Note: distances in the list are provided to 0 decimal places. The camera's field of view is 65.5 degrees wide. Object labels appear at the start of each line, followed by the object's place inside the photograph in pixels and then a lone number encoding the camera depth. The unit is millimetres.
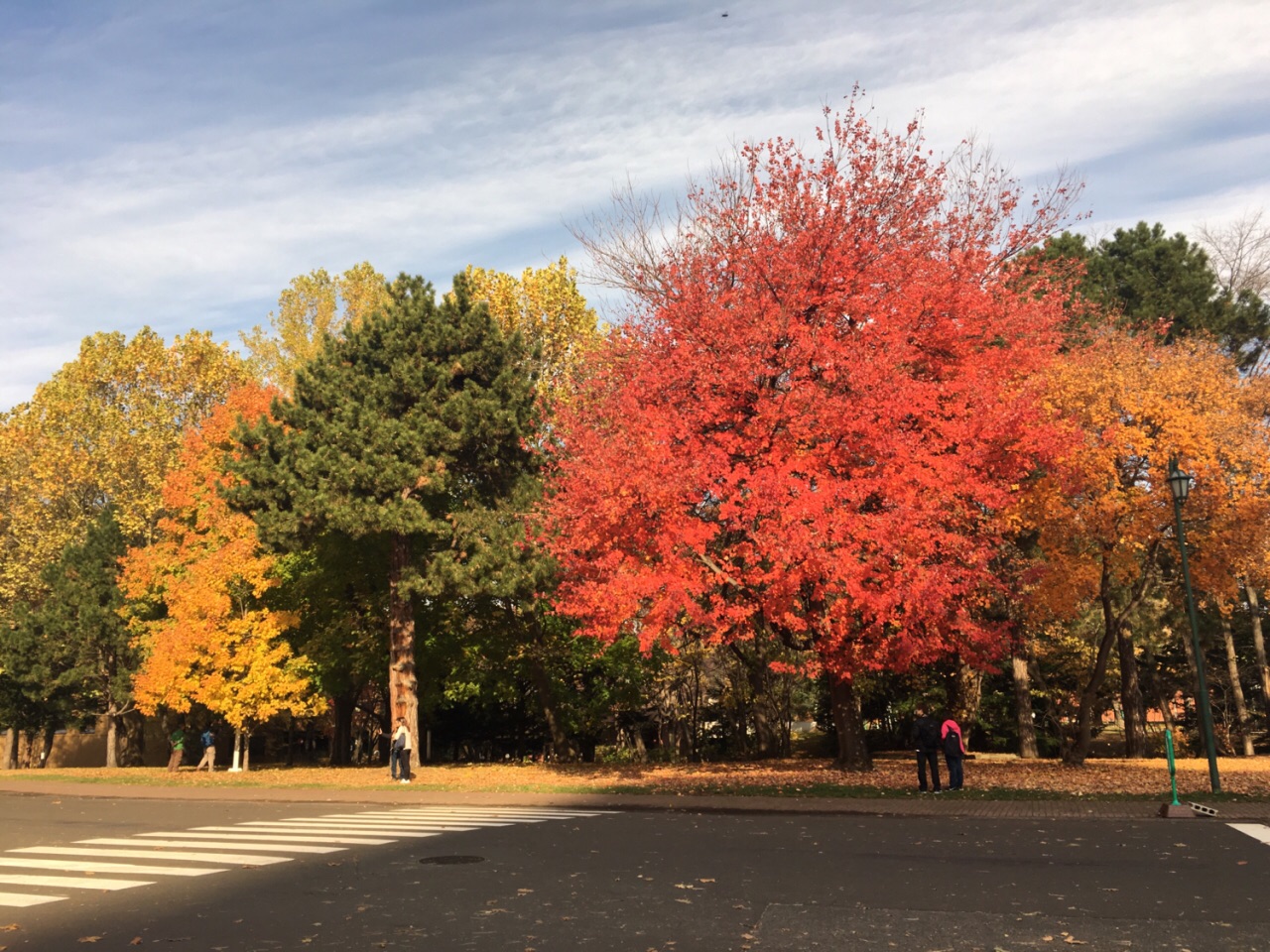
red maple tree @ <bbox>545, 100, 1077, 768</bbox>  19344
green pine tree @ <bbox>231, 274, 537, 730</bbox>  26734
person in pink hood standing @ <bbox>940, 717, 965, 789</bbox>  18891
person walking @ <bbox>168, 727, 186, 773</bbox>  36406
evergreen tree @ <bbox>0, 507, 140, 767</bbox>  44000
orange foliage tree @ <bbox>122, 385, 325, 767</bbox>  31078
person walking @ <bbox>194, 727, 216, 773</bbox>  35250
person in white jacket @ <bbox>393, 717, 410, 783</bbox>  24781
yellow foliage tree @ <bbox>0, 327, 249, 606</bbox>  43562
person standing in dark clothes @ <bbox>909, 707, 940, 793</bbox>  19078
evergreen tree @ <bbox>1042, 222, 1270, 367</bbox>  35906
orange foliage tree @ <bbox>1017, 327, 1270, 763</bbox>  22781
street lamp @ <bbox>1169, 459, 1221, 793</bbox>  17547
